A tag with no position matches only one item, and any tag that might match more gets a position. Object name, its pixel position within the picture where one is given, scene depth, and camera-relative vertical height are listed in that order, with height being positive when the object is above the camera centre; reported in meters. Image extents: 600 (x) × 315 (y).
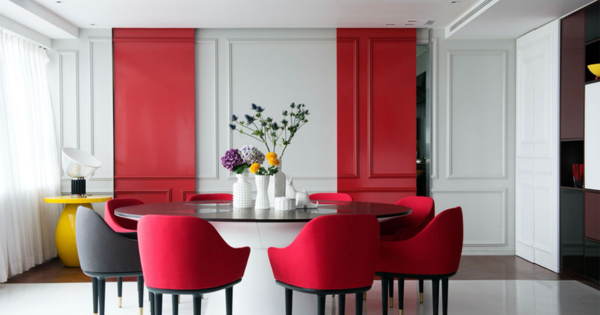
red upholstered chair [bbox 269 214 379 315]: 2.29 -0.52
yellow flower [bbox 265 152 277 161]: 3.02 -0.01
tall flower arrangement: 3.02 -0.01
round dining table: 2.65 -0.48
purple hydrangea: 3.10 -0.03
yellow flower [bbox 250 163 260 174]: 3.02 -0.09
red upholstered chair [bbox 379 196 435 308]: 3.56 -0.53
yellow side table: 4.88 -0.88
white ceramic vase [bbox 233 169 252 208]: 3.12 -0.27
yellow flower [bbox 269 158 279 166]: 3.03 -0.05
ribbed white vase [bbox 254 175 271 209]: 3.04 -0.25
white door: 4.75 +0.07
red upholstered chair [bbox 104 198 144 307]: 3.30 -0.49
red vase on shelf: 4.35 -0.21
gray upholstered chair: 2.77 -0.58
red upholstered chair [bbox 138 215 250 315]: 2.28 -0.52
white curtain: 4.50 -0.05
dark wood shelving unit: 4.16 +0.06
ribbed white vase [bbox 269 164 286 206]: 3.21 -0.23
